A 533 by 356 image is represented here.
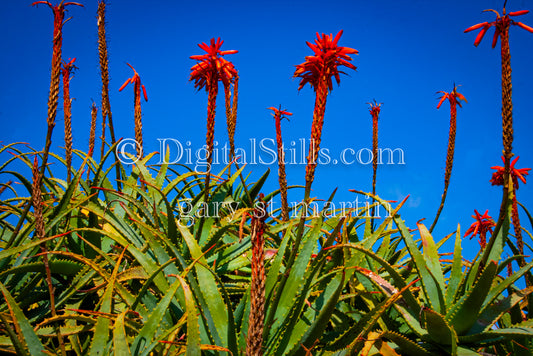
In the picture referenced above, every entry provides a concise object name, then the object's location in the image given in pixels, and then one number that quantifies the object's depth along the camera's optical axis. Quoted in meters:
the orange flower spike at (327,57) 2.13
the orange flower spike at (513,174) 3.36
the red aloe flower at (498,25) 2.41
